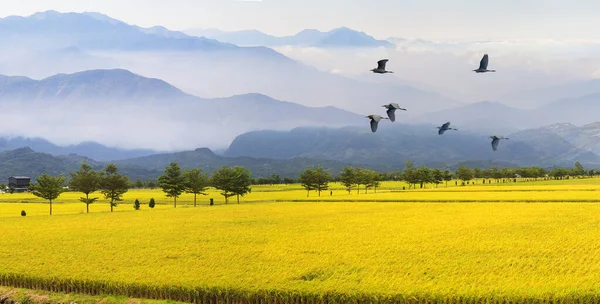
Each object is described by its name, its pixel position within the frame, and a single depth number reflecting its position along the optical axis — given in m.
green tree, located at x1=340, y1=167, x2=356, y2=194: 131.38
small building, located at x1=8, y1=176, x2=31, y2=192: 184.24
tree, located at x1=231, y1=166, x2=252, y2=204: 99.94
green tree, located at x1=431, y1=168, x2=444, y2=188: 162.39
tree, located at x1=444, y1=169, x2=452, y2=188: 169.25
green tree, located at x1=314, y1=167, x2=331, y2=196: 124.19
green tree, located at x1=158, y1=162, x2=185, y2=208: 93.00
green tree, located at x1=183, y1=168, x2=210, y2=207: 99.19
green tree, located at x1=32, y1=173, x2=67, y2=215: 80.39
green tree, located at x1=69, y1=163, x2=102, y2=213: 84.06
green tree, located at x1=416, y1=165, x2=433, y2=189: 155.00
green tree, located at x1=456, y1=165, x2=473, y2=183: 183.38
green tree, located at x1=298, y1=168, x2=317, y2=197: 123.88
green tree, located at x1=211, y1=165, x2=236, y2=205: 99.50
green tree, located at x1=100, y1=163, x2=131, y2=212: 85.69
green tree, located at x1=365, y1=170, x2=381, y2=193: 136.88
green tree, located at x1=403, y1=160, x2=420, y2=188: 155.50
